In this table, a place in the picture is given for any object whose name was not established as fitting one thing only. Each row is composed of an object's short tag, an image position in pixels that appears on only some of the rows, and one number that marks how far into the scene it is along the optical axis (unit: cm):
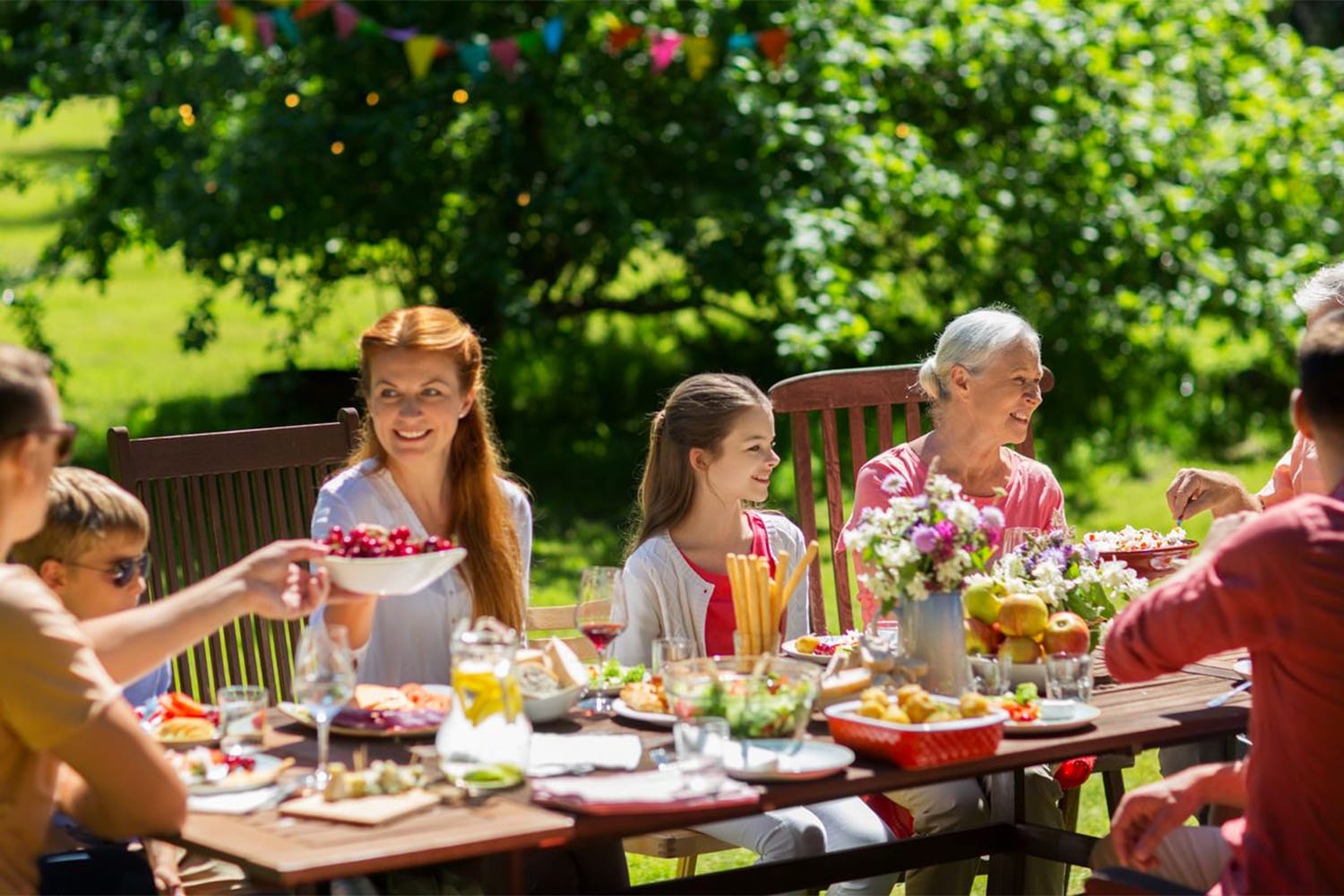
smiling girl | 440
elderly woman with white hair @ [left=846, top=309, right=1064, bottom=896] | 472
